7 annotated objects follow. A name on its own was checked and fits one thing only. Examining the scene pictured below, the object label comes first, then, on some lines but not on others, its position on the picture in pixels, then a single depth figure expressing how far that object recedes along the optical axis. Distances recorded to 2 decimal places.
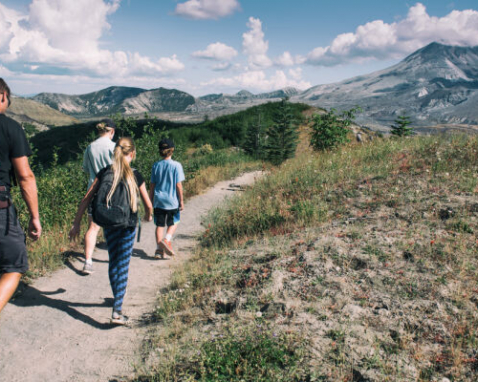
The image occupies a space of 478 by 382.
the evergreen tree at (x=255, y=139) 25.71
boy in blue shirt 5.91
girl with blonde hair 3.93
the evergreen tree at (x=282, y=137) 20.78
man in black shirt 3.14
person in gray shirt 5.45
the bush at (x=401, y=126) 24.62
